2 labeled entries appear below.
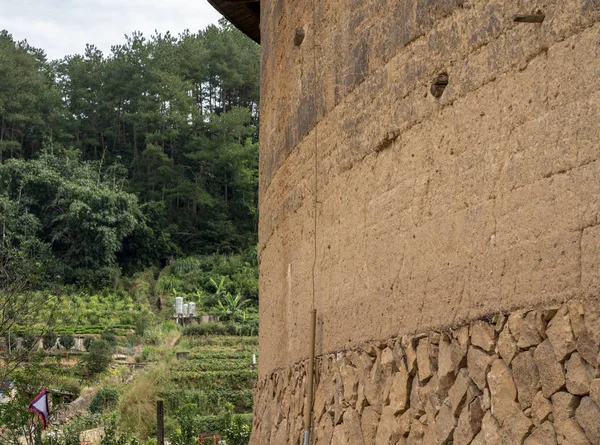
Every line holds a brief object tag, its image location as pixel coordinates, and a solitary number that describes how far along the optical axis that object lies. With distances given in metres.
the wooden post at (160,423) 16.94
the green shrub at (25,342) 19.61
